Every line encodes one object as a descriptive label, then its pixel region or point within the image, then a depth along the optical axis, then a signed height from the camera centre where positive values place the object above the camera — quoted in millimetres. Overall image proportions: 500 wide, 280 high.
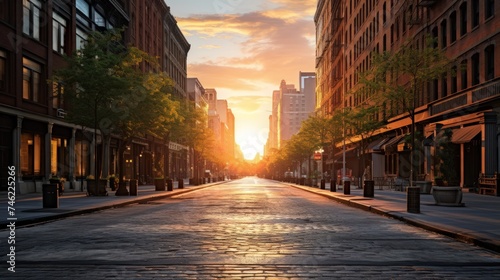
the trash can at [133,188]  34750 -2175
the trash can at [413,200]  19891 -1657
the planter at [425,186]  36562 -2145
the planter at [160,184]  44219 -2448
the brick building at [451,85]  34344 +4684
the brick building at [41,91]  33875 +3885
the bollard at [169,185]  43447 -2488
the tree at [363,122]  45438 +2674
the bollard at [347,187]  36000 -2185
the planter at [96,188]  33625 -2113
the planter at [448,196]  23766 -1804
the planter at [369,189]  32169 -2063
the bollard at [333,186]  41681 -2447
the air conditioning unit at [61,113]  41219 +2835
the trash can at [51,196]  21812 -1667
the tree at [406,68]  30906 +4738
